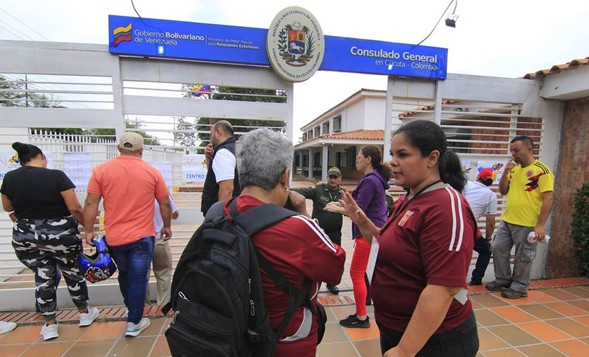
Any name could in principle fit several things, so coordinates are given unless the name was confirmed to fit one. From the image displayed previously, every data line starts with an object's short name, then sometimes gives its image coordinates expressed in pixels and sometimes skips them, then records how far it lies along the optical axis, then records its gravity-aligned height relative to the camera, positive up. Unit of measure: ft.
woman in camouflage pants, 8.87 -2.11
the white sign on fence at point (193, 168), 12.03 -0.61
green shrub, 13.73 -3.02
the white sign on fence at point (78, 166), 11.24 -0.61
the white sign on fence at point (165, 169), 11.90 -0.67
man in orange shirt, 8.84 -1.74
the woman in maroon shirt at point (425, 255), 4.00 -1.33
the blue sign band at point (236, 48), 10.84 +3.98
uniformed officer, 12.10 -1.69
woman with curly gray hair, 3.77 -1.07
